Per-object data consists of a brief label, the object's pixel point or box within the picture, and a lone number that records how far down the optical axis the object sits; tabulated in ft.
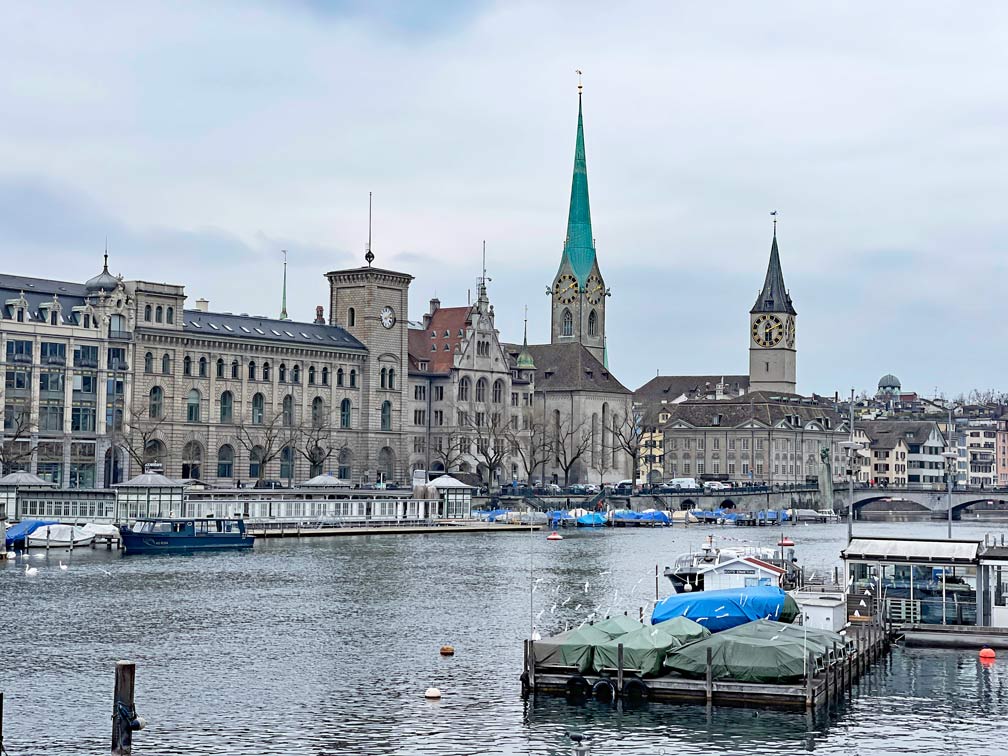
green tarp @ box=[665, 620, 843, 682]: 174.50
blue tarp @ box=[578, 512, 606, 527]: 577.02
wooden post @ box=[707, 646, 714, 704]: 173.47
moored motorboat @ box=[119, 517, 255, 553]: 386.73
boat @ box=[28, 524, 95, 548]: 385.91
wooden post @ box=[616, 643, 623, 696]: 176.86
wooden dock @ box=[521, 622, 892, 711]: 172.86
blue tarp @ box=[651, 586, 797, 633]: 205.77
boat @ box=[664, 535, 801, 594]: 267.39
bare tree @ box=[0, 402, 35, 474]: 501.97
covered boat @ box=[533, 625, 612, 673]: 180.45
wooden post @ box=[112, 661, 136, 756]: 153.48
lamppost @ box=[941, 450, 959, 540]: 351.58
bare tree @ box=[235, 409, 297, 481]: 577.43
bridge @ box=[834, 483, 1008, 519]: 651.37
